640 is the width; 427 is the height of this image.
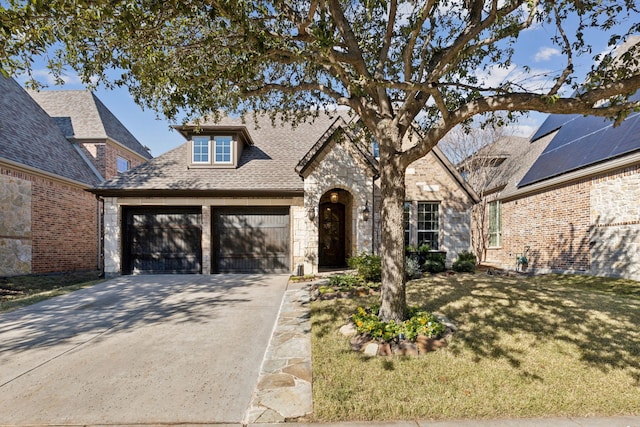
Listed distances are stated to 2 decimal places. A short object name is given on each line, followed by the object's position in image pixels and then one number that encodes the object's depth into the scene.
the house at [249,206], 11.73
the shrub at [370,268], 9.16
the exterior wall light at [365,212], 11.62
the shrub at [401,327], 4.94
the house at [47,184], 12.23
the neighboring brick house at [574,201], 10.25
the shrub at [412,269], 10.32
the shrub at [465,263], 11.98
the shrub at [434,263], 11.81
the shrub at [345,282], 8.77
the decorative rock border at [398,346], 4.62
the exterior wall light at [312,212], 11.68
